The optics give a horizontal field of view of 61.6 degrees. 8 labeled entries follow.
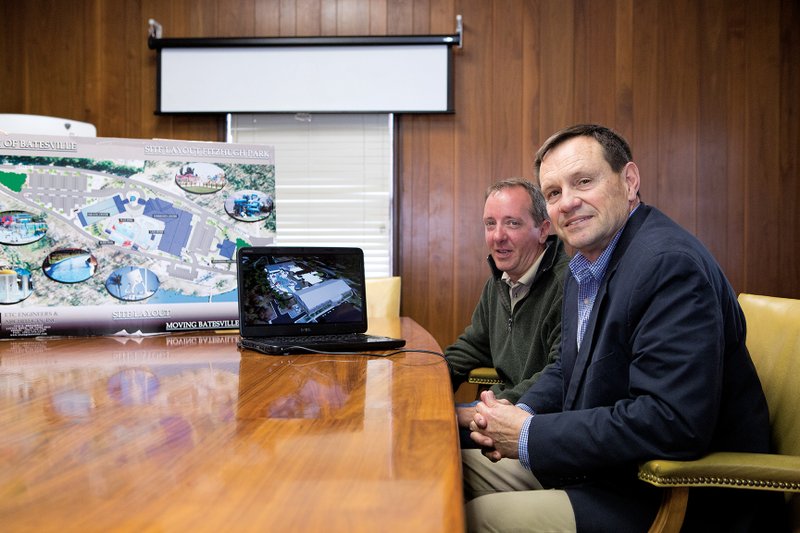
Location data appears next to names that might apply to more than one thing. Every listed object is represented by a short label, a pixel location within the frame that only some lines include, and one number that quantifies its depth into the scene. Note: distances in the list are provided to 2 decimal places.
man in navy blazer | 1.14
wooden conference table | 0.58
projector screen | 4.05
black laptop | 1.80
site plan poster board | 1.85
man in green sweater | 2.05
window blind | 4.17
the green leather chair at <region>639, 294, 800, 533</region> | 1.10
